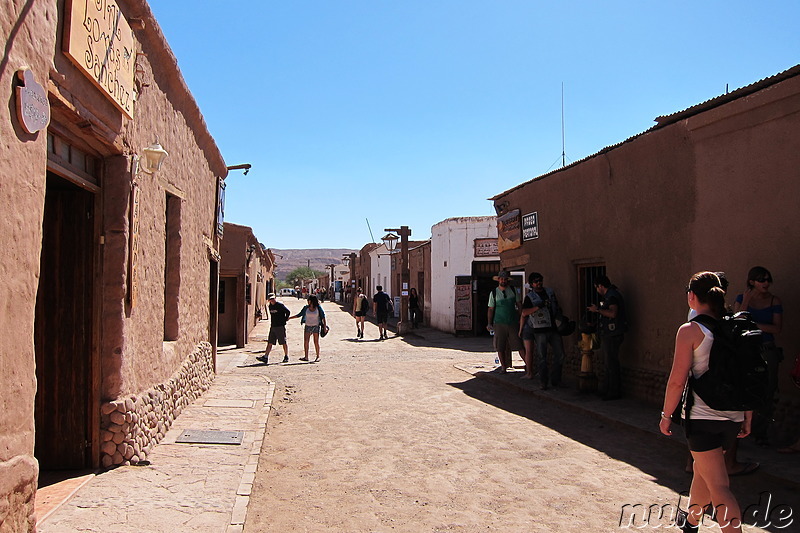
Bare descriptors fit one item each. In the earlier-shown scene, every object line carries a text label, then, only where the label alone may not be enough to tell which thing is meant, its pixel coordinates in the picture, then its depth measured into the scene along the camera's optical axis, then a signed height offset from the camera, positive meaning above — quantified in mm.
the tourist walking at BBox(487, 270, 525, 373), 11070 -483
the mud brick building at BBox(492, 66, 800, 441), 6152 +874
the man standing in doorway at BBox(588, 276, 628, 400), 8320 -537
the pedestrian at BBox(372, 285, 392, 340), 20703 -715
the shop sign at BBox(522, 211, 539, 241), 11672 +1138
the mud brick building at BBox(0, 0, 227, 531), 3512 +380
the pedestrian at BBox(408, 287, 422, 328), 23375 -620
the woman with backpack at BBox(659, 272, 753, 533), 3600 -758
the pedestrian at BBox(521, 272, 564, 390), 9680 -542
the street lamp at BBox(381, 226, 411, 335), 22547 +466
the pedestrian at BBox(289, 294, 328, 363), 14586 -737
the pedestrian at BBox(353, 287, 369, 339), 20625 -750
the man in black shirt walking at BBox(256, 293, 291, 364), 14547 -850
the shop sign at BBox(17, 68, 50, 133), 3494 +1037
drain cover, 6652 -1595
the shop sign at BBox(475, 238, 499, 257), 21016 +1318
